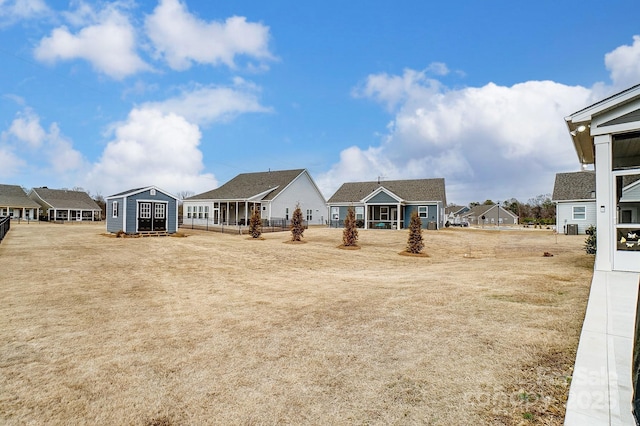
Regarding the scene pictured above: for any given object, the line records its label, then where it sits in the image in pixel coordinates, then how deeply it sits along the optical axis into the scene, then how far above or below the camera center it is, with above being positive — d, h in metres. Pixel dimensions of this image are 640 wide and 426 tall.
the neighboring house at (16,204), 51.81 +2.08
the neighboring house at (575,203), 28.17 +1.20
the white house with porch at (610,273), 2.84 -1.23
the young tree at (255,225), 23.09 -0.58
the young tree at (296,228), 21.19 -0.72
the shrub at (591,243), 11.63 -0.97
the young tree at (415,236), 17.27 -1.02
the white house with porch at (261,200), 35.38 +1.95
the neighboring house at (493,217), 77.81 +0.00
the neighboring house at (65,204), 54.47 +2.18
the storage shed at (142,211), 24.61 +0.46
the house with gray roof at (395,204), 34.88 +1.44
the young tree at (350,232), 19.14 -0.89
